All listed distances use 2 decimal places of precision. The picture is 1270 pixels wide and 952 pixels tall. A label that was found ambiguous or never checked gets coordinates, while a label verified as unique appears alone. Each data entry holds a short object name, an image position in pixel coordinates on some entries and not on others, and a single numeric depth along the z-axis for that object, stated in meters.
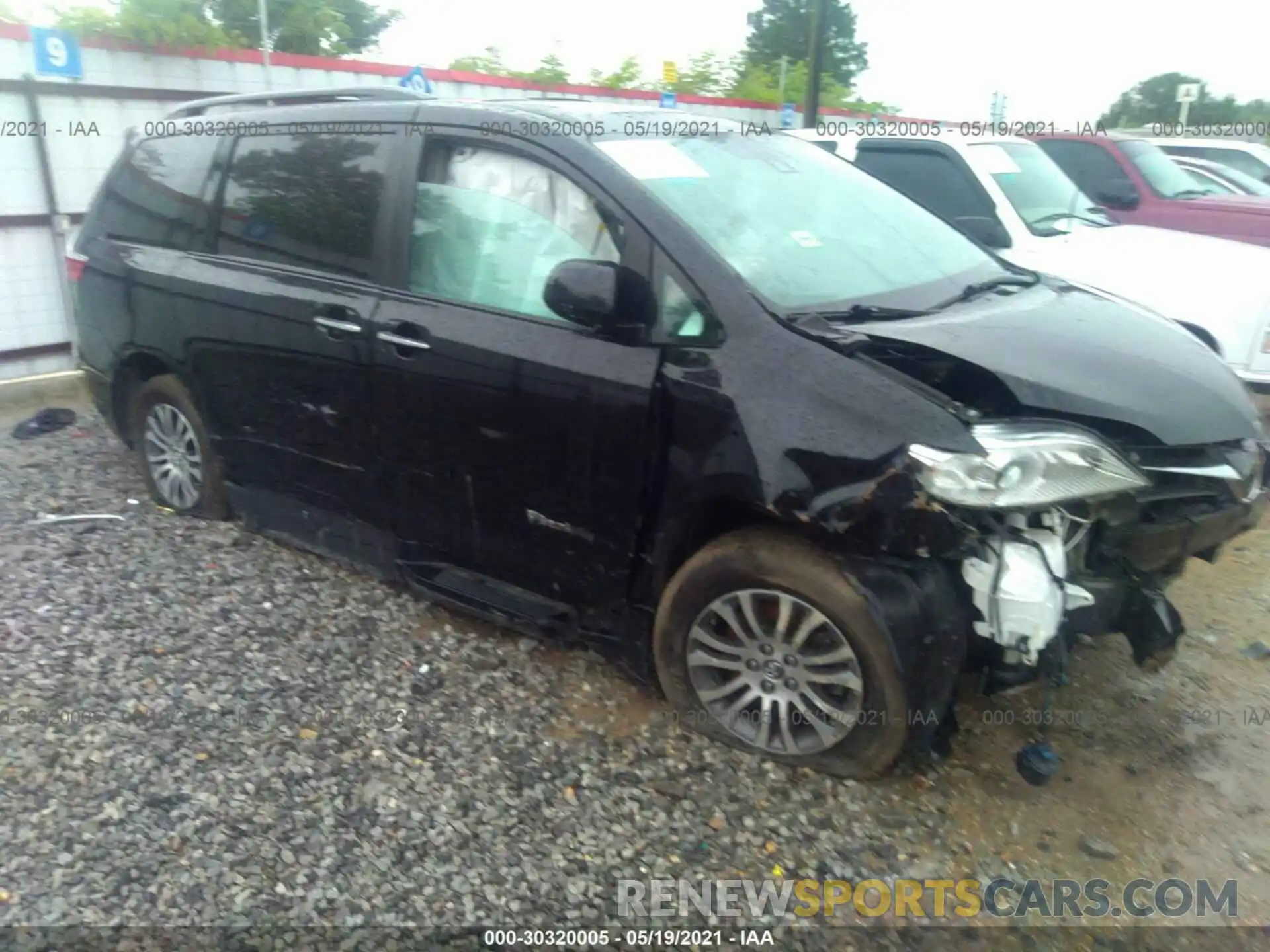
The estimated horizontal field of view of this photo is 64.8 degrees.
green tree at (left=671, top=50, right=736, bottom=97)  18.12
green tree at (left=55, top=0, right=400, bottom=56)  7.73
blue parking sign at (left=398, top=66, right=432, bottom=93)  9.59
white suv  5.82
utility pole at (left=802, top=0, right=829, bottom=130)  13.21
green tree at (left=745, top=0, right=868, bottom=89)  32.59
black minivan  2.74
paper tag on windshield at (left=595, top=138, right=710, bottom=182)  3.23
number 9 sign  6.95
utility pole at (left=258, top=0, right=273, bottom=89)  8.61
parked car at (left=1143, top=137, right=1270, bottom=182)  13.34
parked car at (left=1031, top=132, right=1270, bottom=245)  8.77
